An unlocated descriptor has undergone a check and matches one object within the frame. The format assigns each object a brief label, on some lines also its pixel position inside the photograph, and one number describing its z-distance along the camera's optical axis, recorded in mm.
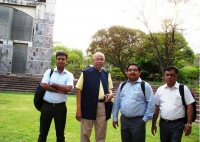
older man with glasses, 3439
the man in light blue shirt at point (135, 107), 3156
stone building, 17906
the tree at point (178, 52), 18906
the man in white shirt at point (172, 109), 3164
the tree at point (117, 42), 21047
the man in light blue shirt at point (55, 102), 3572
